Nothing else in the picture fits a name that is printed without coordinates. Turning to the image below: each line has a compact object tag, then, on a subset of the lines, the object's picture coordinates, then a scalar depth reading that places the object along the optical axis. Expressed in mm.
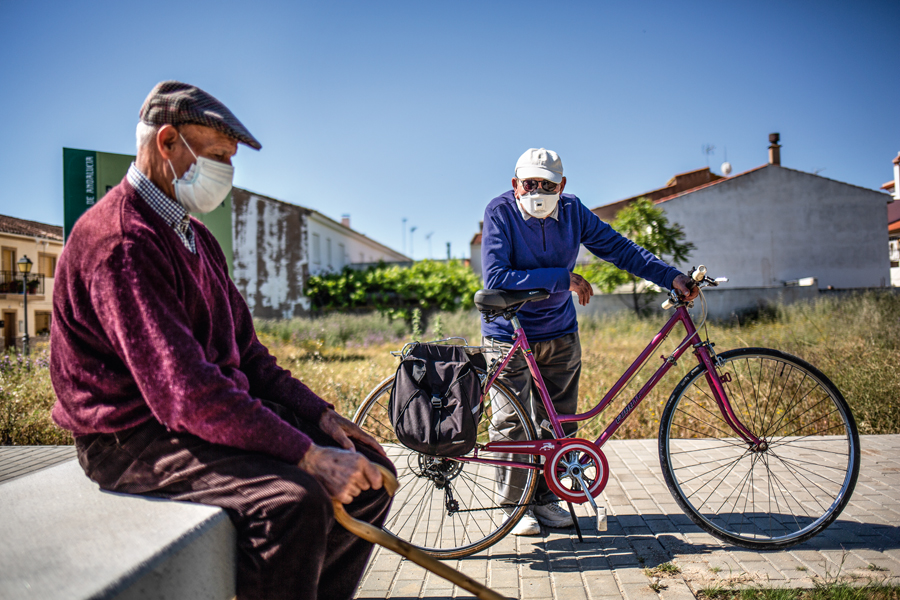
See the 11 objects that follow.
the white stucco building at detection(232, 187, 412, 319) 25219
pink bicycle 2805
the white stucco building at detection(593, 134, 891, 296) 25734
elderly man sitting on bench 1450
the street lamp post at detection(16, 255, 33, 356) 21719
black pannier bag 2564
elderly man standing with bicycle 3033
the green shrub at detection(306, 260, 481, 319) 22906
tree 18141
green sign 5824
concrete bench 1219
